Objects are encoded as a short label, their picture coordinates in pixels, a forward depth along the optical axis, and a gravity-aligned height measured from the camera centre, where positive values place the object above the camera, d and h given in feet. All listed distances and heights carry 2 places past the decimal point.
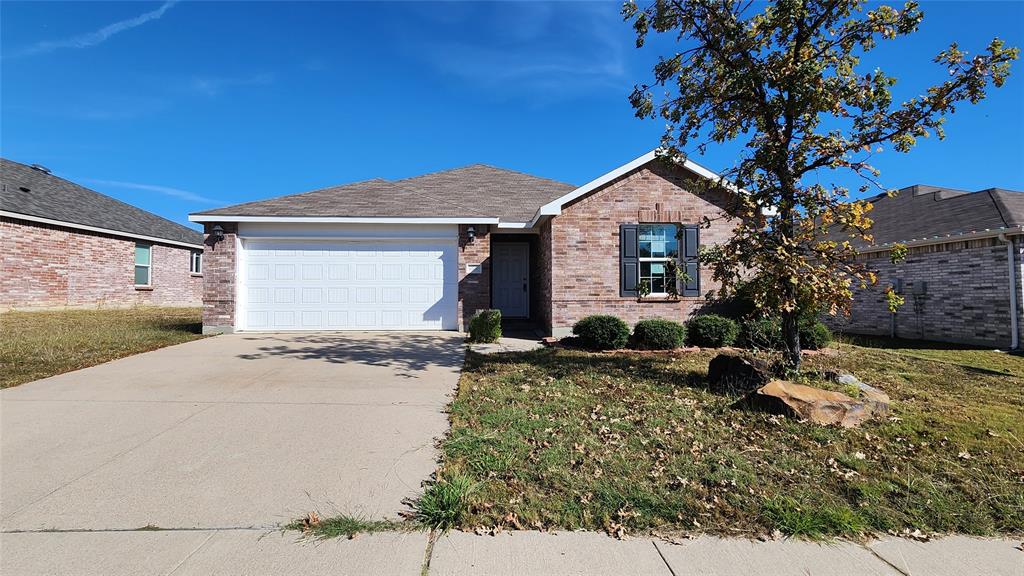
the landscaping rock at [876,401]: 16.62 -3.80
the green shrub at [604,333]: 30.25 -2.43
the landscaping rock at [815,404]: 15.40 -3.72
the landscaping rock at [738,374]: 18.85 -3.26
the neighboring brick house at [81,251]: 51.24 +5.65
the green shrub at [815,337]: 30.63 -2.77
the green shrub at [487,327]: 33.58 -2.29
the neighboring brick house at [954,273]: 33.27 +1.69
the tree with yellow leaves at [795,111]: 18.17 +7.55
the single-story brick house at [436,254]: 35.63 +3.31
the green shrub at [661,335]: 30.76 -2.60
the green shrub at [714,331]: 31.96 -2.44
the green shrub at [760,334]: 29.43 -2.57
